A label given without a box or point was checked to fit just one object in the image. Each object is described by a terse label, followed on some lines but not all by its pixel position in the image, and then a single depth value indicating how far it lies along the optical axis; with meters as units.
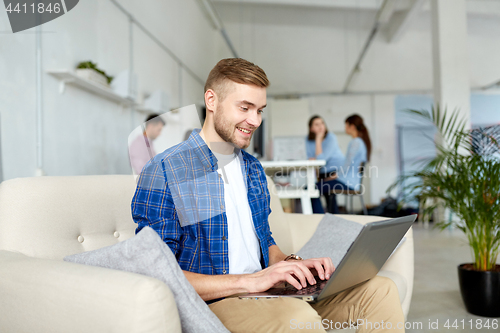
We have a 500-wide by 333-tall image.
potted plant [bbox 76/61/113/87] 3.36
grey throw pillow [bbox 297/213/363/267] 1.69
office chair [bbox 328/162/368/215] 4.16
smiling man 0.97
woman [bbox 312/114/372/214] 4.18
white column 5.13
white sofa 0.74
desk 3.17
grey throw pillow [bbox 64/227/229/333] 0.81
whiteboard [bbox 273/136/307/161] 3.82
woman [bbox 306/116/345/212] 4.35
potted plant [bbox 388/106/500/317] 2.09
